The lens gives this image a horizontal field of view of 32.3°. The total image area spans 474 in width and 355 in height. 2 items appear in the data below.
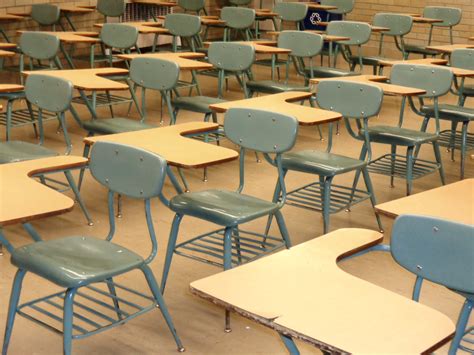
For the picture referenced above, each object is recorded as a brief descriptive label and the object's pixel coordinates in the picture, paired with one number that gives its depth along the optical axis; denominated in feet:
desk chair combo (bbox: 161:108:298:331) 12.18
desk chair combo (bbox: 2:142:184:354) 9.63
